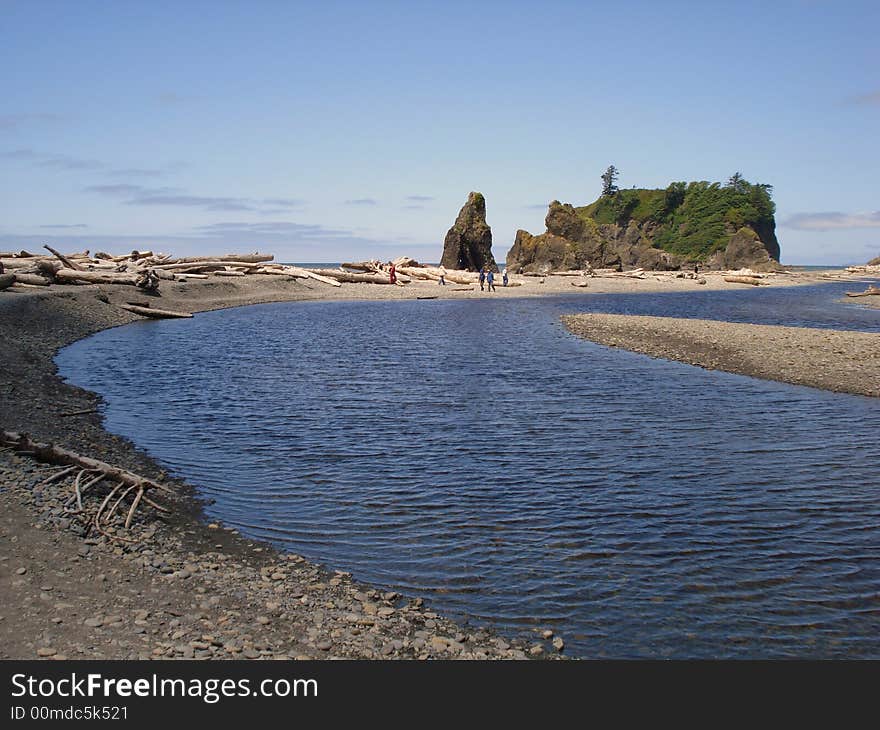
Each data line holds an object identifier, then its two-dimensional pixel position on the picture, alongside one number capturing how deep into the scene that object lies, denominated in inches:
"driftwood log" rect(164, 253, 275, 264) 2559.1
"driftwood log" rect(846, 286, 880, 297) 2673.2
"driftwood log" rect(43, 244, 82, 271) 1612.9
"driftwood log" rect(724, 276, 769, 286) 4096.0
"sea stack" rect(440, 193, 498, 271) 4030.5
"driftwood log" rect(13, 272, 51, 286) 1586.4
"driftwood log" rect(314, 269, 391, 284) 2891.2
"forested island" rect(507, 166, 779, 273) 4788.4
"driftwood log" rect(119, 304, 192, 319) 1711.4
